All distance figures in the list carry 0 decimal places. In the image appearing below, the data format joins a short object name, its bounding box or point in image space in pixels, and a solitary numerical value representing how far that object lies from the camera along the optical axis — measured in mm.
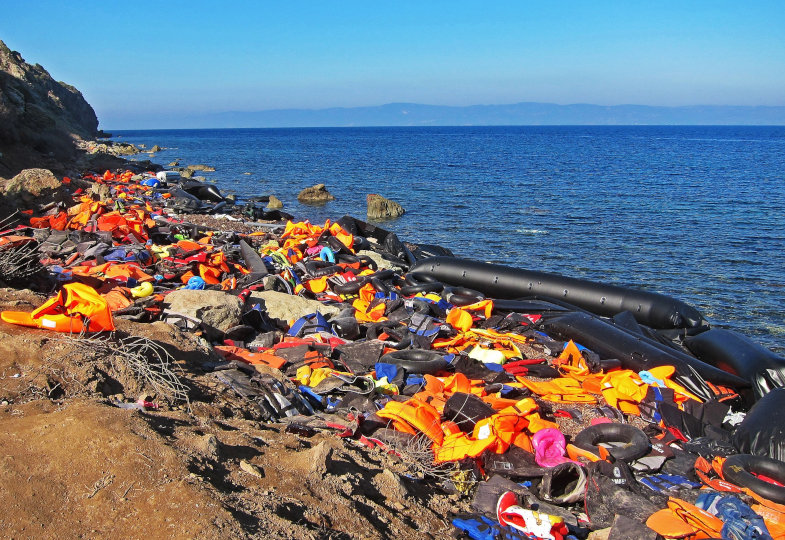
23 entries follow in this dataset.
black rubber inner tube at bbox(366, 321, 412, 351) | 7066
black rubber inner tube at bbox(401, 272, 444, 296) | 9939
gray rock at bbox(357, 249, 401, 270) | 11912
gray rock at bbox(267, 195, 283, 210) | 22573
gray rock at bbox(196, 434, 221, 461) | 3234
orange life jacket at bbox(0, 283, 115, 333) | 4512
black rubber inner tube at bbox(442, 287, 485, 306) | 9656
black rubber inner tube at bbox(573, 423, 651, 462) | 4746
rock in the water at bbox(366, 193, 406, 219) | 21344
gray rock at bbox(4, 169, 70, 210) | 12195
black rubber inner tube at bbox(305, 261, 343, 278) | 9914
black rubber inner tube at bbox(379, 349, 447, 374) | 6199
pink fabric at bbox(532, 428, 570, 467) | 4562
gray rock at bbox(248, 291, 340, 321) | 7980
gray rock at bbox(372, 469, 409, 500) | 3592
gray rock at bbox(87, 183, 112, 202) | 15672
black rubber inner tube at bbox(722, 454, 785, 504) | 4211
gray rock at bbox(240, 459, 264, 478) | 3197
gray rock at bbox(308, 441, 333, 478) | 3379
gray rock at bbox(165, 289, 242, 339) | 6781
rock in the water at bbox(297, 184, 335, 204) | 25391
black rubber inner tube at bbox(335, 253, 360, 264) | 11055
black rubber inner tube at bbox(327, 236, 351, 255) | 11466
